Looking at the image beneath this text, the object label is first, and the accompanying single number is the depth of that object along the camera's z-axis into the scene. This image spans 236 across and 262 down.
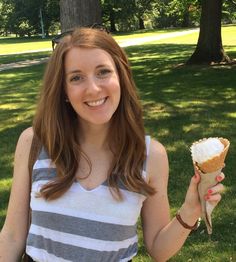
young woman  1.32
